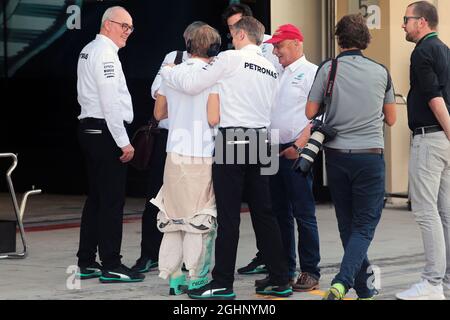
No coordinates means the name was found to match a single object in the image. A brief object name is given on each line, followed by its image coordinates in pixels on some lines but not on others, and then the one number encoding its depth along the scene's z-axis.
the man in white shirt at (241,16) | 16.14
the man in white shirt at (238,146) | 13.91
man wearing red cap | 15.11
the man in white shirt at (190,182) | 14.12
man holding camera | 13.36
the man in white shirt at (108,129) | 15.21
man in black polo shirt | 13.74
